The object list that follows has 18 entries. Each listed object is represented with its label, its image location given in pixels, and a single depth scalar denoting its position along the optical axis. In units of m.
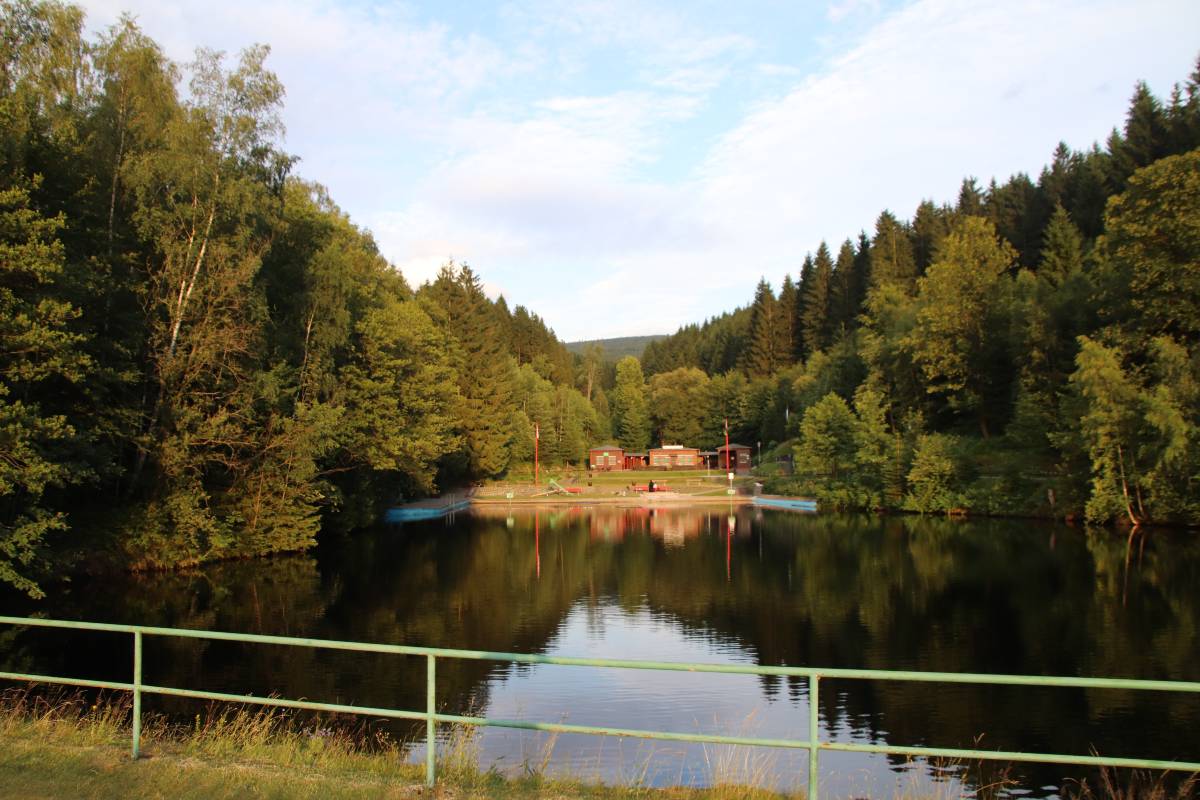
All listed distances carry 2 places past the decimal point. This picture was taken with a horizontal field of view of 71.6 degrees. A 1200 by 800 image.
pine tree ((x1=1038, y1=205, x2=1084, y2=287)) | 61.06
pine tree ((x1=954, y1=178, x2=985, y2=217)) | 86.80
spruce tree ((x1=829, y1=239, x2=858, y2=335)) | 91.75
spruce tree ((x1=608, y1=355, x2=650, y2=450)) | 112.94
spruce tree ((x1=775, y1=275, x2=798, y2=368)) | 105.38
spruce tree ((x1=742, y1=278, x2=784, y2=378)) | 105.88
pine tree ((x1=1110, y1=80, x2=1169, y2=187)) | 59.62
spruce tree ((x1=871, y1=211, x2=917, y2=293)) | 82.88
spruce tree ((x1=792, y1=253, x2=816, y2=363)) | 102.19
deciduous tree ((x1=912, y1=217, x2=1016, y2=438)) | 55.88
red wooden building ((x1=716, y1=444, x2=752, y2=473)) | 89.19
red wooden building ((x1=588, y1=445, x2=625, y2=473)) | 96.31
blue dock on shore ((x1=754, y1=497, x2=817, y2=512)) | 56.22
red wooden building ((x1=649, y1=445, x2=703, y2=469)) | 97.88
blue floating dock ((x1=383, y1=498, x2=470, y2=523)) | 49.66
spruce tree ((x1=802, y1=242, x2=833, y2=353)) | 96.50
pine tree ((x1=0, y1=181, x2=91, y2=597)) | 17.41
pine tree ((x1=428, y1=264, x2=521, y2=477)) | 60.88
